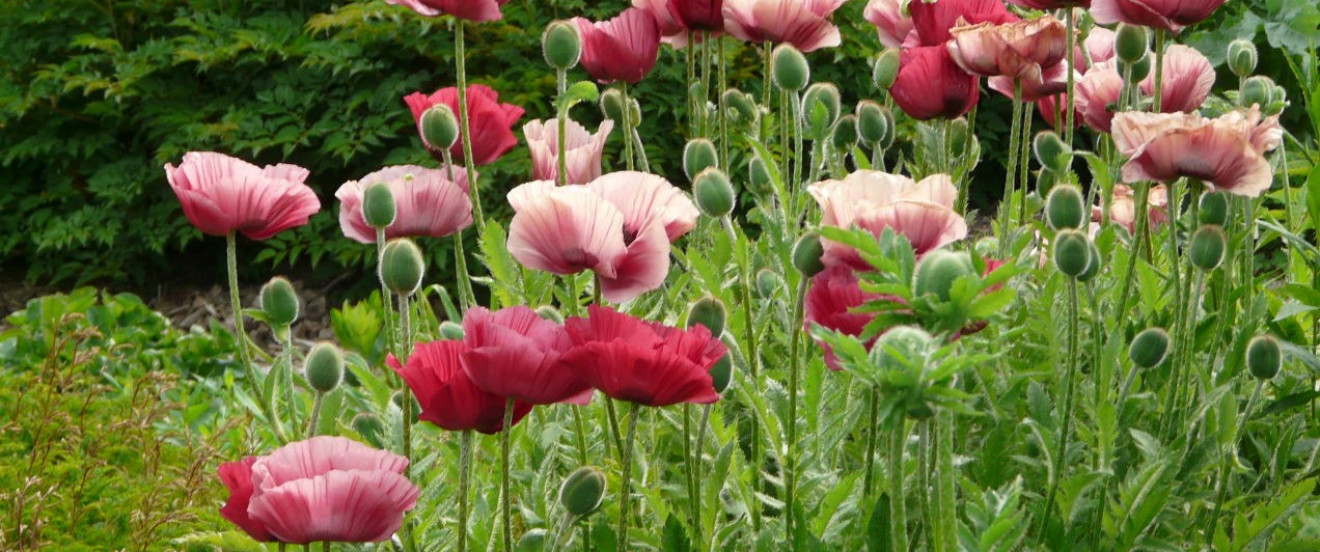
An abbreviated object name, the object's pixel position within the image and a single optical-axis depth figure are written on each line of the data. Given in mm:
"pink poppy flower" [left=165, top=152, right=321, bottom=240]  2915
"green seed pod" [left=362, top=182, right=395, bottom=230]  2939
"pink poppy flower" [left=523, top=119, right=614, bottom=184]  3173
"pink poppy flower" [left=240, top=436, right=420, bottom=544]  2592
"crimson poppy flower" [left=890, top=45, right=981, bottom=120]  3142
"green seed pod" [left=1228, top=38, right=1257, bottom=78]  3262
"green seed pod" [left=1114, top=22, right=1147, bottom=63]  3092
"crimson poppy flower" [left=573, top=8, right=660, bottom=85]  3260
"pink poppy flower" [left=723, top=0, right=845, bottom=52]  3205
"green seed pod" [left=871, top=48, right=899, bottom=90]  3192
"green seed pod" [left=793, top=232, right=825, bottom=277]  2735
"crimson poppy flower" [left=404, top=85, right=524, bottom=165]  3146
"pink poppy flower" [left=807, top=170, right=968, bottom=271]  2700
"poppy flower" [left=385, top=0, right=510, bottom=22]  3104
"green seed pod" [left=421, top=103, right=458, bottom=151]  3035
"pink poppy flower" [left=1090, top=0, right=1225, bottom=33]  3054
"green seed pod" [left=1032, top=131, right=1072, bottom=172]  3216
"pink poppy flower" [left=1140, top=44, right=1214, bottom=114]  3226
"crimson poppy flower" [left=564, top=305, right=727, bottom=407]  2589
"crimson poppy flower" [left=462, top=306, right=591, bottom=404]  2606
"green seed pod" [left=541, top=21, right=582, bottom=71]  3135
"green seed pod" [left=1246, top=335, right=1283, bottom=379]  2868
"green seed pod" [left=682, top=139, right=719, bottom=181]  3124
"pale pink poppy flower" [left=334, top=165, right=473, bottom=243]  3035
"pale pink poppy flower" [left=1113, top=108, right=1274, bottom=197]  2821
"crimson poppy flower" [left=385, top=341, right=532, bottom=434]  2638
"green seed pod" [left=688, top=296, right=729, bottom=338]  2770
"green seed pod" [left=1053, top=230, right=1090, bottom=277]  2719
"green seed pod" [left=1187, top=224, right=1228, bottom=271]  2863
